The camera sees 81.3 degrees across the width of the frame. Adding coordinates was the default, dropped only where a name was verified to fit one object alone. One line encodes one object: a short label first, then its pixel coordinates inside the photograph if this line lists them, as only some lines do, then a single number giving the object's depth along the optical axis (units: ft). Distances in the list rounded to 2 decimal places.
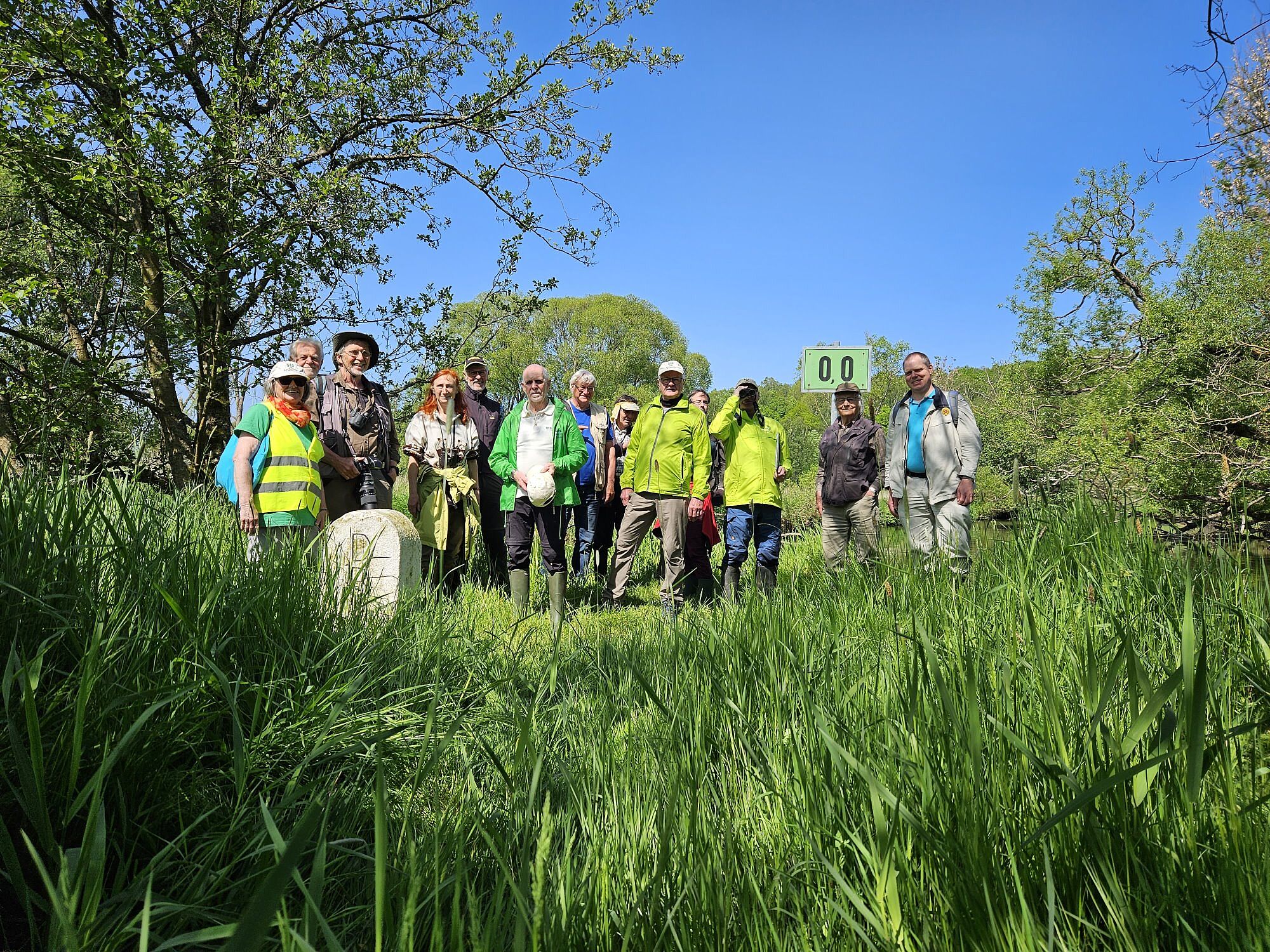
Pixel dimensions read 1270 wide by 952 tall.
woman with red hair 21.49
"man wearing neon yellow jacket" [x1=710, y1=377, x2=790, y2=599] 23.18
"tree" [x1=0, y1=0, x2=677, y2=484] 21.66
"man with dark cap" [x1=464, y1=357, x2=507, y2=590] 23.49
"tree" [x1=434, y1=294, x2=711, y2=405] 208.23
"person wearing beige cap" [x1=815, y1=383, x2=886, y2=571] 24.34
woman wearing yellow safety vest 14.76
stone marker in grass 14.93
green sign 33.42
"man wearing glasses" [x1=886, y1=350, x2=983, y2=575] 21.42
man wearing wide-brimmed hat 18.57
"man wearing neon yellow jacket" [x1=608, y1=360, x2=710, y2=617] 21.57
